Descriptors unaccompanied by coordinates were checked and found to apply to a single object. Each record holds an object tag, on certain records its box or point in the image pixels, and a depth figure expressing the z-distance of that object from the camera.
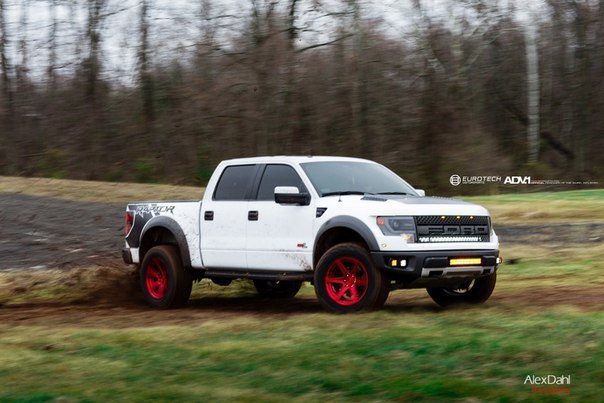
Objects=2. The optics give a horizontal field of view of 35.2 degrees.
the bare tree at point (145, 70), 40.34
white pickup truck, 10.12
